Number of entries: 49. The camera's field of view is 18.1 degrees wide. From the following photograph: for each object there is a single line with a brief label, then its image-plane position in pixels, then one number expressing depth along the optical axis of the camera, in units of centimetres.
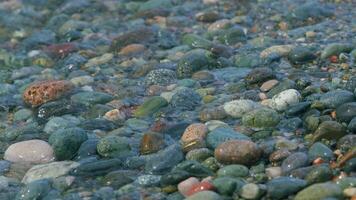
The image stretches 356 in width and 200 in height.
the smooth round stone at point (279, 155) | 675
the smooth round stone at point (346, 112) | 718
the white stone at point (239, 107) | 796
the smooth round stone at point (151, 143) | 738
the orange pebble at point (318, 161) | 652
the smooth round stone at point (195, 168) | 660
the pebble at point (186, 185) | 637
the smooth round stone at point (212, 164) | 676
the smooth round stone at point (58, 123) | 818
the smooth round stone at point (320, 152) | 661
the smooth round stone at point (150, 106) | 846
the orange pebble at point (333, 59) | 920
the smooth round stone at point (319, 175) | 619
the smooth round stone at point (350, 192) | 588
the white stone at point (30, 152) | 753
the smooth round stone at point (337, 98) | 757
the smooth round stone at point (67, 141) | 750
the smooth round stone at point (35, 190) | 666
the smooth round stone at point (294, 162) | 651
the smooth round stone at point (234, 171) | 654
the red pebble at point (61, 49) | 1087
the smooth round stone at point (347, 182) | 598
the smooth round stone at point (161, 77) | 935
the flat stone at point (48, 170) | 702
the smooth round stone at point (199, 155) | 698
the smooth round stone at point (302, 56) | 941
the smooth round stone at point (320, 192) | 590
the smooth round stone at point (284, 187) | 609
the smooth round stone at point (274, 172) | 650
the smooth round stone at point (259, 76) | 876
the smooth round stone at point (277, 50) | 965
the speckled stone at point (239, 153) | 676
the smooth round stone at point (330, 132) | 696
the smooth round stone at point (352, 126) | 698
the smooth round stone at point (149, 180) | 666
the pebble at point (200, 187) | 628
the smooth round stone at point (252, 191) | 615
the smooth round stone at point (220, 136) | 718
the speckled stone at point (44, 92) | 900
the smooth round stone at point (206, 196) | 611
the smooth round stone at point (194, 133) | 739
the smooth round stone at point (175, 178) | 652
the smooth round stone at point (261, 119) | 759
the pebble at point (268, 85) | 851
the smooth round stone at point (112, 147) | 737
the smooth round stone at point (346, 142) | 671
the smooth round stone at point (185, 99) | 849
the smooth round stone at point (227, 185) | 624
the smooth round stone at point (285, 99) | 786
